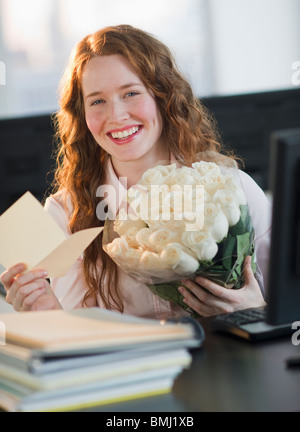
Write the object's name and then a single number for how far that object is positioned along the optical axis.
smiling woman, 1.61
